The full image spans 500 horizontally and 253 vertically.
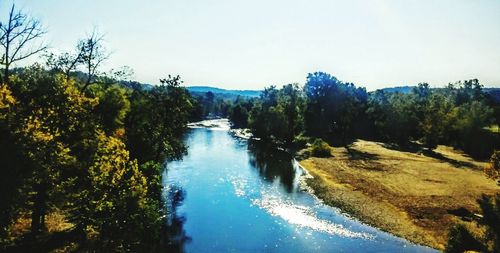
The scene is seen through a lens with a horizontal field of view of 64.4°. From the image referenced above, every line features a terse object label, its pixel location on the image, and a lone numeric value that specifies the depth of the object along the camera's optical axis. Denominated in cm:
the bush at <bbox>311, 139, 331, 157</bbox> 9329
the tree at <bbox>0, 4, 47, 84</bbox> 3316
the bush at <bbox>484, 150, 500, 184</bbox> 3053
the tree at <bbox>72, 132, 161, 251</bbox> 2270
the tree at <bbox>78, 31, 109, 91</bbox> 4122
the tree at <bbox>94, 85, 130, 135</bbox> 5259
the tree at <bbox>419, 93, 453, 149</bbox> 10002
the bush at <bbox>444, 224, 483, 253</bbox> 3081
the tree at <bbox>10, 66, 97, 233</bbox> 2089
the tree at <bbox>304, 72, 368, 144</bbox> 11994
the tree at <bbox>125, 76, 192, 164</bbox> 5019
